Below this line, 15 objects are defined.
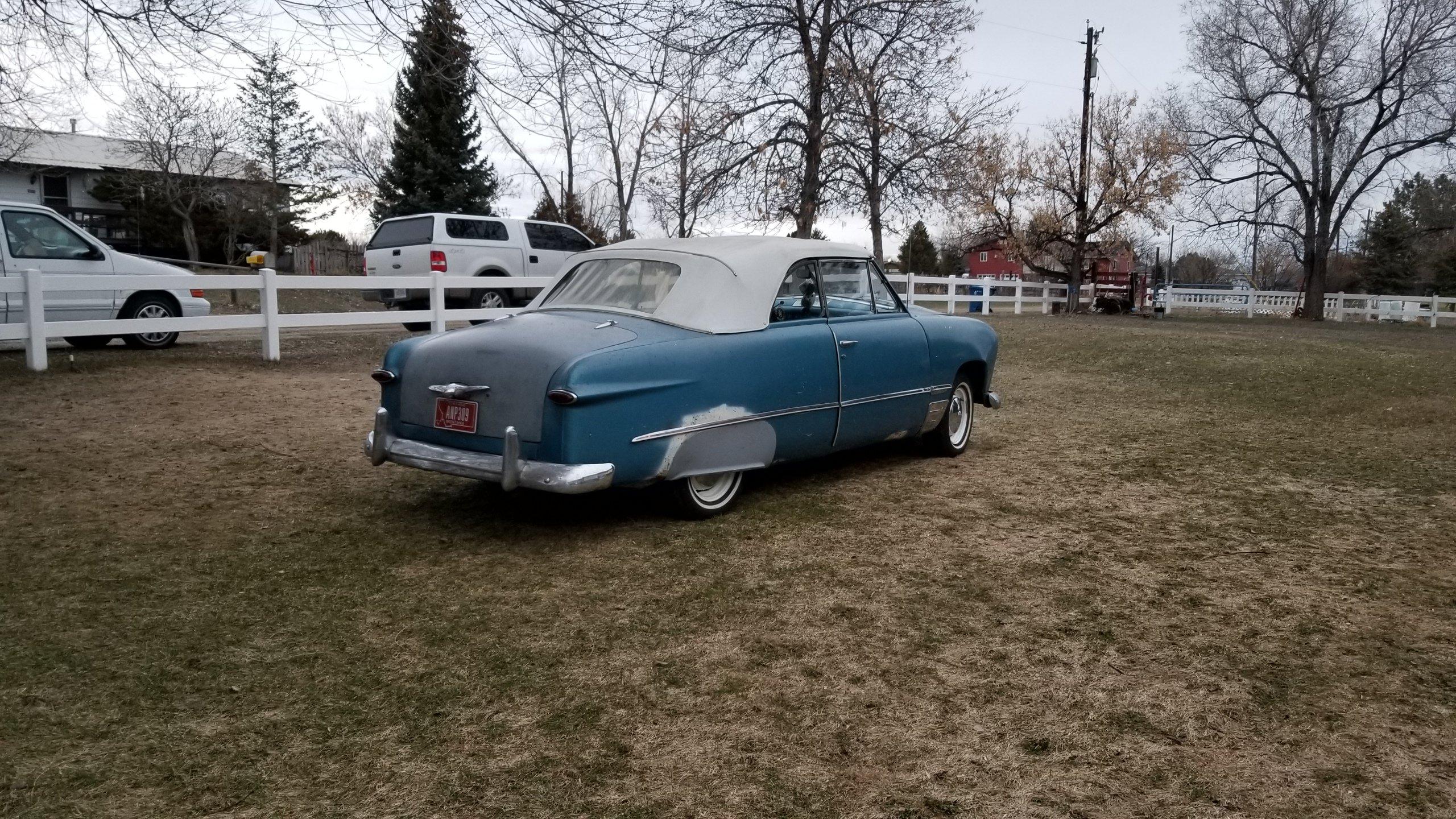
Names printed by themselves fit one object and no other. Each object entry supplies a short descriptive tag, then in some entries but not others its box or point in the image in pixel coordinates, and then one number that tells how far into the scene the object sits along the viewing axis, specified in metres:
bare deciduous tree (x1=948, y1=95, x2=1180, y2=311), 37.75
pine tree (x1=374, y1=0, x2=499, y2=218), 37.22
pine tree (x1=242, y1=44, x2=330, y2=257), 36.41
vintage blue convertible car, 4.69
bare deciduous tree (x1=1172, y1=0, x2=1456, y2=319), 28.62
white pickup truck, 16.25
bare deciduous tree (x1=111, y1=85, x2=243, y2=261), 32.81
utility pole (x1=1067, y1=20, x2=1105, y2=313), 37.53
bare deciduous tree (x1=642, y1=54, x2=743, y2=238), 19.44
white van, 11.49
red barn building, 75.94
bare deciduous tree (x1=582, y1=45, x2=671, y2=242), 41.02
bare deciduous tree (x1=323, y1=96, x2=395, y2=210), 44.12
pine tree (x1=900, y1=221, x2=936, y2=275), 70.81
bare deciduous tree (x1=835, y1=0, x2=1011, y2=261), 19.81
